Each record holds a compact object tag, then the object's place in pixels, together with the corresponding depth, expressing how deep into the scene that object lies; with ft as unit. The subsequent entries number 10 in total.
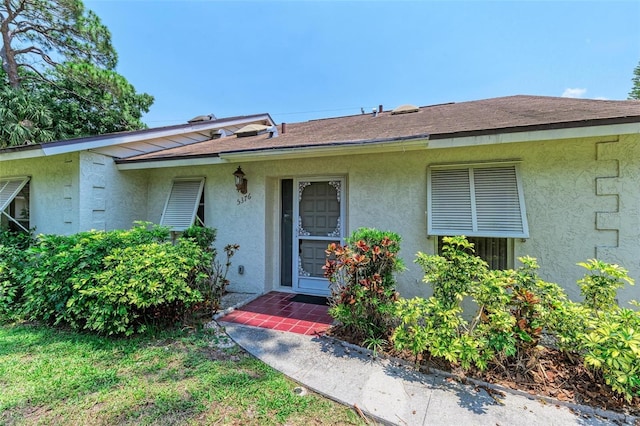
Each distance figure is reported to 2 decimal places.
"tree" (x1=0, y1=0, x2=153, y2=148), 42.14
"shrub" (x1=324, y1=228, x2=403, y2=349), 12.61
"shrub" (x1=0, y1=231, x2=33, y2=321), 16.26
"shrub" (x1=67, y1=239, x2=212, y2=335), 12.71
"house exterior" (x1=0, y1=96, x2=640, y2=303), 13.67
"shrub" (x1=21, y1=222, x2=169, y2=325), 14.08
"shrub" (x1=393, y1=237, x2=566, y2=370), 9.93
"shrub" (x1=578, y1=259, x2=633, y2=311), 10.19
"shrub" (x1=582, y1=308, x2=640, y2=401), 8.18
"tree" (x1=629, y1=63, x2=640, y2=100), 47.14
